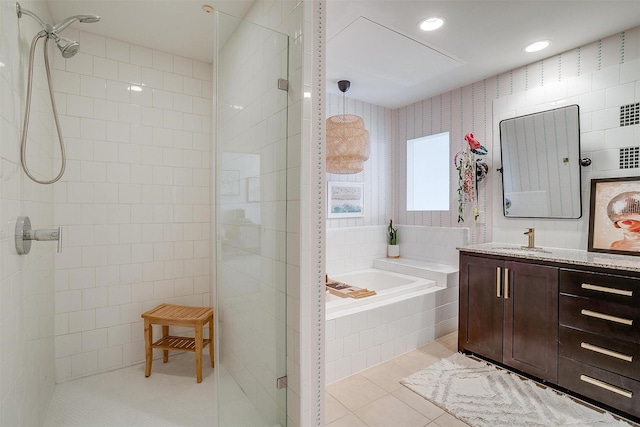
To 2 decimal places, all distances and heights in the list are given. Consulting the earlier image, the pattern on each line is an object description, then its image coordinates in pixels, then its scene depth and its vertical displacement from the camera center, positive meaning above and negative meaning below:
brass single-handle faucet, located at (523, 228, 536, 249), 2.62 -0.22
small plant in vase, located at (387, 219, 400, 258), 3.94 -0.41
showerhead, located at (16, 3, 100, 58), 1.49 +0.86
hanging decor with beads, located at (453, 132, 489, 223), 3.11 +0.42
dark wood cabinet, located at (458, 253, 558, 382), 2.17 -0.76
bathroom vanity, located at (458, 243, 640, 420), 1.85 -0.72
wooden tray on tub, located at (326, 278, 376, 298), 2.68 -0.71
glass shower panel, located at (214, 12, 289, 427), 1.59 -0.06
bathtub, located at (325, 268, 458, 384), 2.32 -0.93
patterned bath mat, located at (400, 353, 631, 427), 1.83 -1.21
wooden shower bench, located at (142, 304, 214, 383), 2.26 -0.84
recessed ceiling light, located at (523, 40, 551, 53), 2.49 +1.34
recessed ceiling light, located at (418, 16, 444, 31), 2.18 +1.33
